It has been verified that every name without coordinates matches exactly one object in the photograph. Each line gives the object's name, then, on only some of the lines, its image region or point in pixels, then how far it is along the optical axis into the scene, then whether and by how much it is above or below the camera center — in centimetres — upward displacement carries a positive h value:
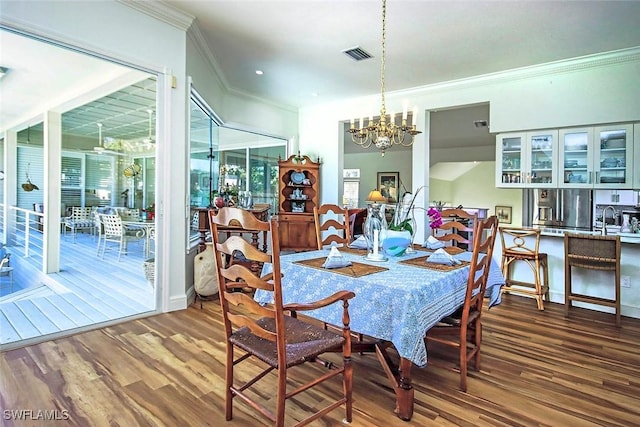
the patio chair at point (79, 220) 535 -18
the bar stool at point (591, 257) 332 -44
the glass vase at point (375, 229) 235 -12
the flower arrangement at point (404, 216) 251 -3
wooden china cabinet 595 +19
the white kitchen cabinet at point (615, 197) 393 +18
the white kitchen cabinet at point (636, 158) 378 +60
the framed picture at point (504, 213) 949 -3
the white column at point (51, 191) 470 +24
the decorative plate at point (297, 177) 611 +58
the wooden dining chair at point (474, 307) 200 -61
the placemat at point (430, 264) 208 -33
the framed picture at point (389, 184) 1047 +82
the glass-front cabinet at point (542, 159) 427 +66
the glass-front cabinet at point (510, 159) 448 +69
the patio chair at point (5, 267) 403 -69
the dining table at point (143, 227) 477 -26
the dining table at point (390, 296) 165 -45
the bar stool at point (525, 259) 384 -53
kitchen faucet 402 -3
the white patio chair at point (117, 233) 564 -39
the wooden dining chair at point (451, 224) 272 -10
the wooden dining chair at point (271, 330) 147 -62
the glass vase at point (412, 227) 256 -12
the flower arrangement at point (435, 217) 252 -4
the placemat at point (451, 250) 270 -30
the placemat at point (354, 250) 256 -30
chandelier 302 +73
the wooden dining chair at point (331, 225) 283 -13
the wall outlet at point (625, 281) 362 -72
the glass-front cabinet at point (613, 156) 385 +64
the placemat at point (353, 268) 193 -34
